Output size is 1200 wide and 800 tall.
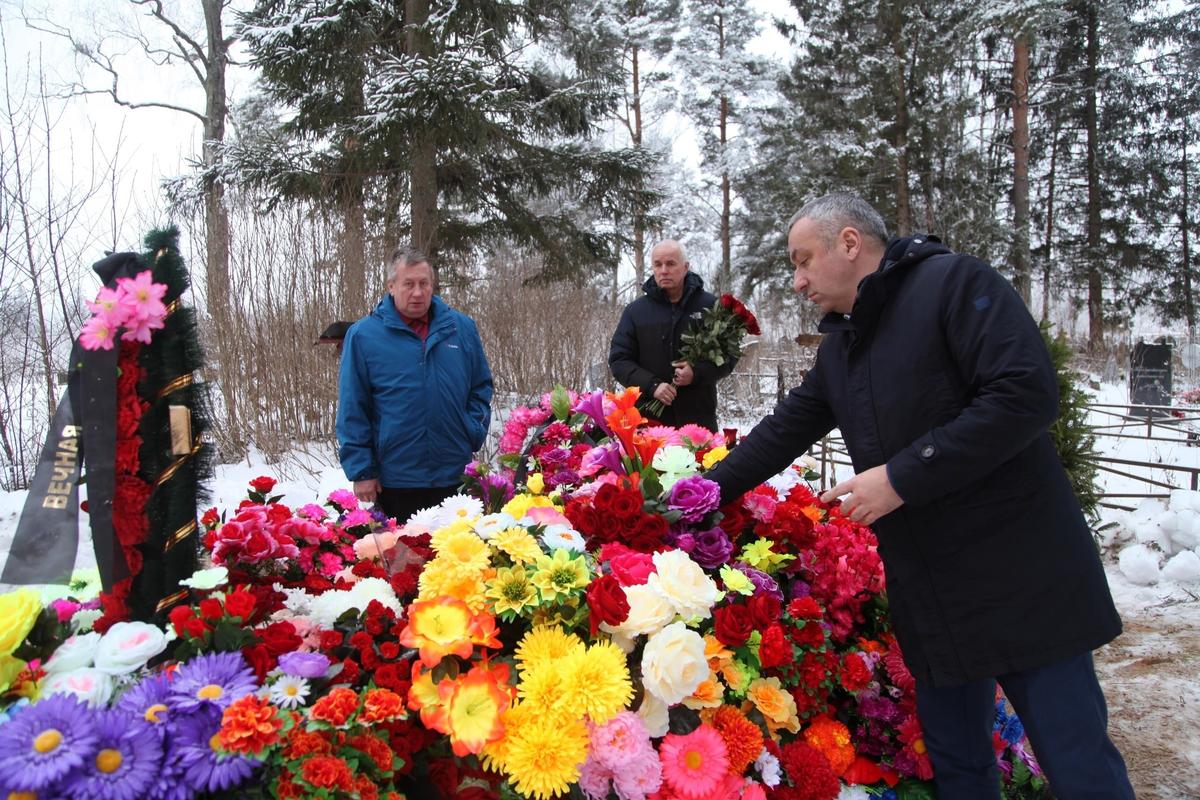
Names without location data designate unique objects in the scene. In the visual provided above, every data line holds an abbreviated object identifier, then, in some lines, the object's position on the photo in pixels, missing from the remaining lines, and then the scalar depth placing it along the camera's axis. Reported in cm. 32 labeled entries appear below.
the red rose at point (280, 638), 130
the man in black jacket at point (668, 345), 374
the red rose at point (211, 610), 132
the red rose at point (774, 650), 171
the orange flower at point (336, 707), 119
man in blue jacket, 313
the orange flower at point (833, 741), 187
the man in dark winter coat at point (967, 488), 147
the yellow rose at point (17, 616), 116
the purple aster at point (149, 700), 111
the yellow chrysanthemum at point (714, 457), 243
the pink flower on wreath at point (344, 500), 245
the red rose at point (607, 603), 148
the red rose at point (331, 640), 144
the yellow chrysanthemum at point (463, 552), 155
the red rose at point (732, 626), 166
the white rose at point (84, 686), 114
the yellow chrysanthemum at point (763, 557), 199
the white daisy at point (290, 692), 121
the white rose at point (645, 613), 154
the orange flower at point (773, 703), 174
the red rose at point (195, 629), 128
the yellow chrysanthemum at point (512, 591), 150
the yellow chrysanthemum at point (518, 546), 159
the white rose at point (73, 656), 121
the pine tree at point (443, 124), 757
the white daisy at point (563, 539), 169
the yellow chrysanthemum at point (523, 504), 191
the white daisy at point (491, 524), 166
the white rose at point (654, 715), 152
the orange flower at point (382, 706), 124
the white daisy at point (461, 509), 186
